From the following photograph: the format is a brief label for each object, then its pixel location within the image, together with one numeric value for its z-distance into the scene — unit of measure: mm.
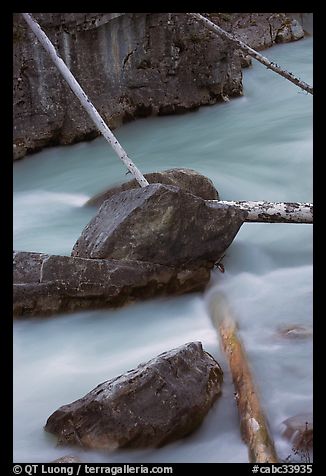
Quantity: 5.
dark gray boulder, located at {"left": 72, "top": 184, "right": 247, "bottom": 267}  7801
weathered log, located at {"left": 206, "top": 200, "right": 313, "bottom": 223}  8437
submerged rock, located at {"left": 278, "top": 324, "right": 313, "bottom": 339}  6676
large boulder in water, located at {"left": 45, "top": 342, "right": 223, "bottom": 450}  5145
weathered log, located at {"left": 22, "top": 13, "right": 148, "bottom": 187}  8945
